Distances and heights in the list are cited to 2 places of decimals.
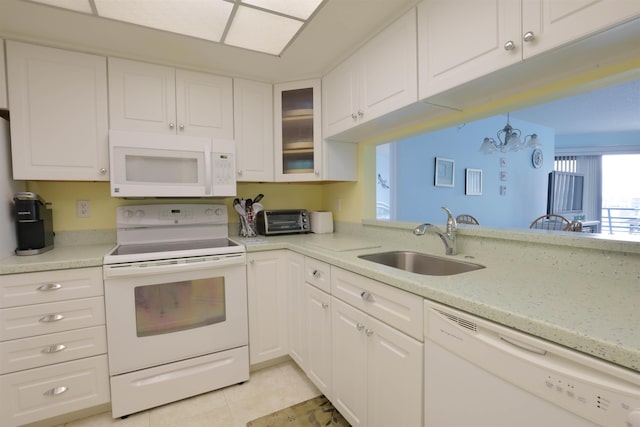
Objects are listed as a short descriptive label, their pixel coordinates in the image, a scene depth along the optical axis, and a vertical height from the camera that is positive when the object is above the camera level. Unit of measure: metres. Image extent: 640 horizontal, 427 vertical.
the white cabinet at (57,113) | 1.70 +0.57
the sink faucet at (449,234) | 1.56 -0.16
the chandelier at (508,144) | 3.61 +0.75
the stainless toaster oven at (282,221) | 2.45 -0.14
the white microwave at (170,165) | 1.83 +0.27
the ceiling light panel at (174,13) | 1.44 +1.00
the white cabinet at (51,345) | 1.46 -0.72
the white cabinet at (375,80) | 1.46 +0.74
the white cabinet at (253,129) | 2.27 +0.61
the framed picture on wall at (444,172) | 4.00 +0.43
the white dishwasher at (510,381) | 0.59 -0.44
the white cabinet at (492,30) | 0.87 +0.60
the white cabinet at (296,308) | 1.91 -0.71
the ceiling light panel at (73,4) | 1.41 +0.99
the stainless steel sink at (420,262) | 1.49 -0.33
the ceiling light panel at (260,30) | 1.55 +1.01
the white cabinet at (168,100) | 1.92 +0.74
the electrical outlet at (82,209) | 2.08 -0.02
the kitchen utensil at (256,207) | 2.42 -0.02
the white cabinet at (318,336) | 1.62 -0.77
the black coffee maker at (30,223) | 1.65 -0.09
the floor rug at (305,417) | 1.57 -1.18
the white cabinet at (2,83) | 1.65 +0.71
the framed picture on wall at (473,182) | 4.36 +0.32
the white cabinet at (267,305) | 1.99 -0.70
